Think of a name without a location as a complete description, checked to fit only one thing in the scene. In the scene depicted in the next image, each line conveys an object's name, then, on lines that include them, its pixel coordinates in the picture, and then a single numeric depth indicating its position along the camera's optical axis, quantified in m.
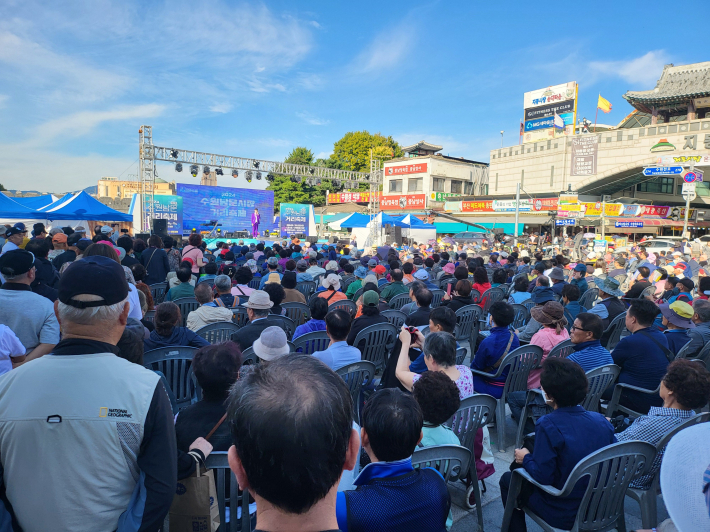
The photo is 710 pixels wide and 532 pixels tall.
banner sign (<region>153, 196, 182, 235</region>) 20.36
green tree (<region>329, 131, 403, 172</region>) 48.19
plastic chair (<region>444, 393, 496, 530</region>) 2.52
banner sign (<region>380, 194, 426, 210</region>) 36.88
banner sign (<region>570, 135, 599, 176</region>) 32.19
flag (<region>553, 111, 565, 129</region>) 37.50
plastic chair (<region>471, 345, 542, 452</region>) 3.50
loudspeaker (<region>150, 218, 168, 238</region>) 15.76
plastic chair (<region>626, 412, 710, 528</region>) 2.25
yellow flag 41.69
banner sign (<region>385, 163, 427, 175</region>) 37.72
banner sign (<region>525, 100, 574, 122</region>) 37.00
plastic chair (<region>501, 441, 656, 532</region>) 1.87
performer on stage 24.00
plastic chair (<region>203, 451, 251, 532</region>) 1.81
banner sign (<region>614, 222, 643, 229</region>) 28.10
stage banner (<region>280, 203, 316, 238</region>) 23.89
